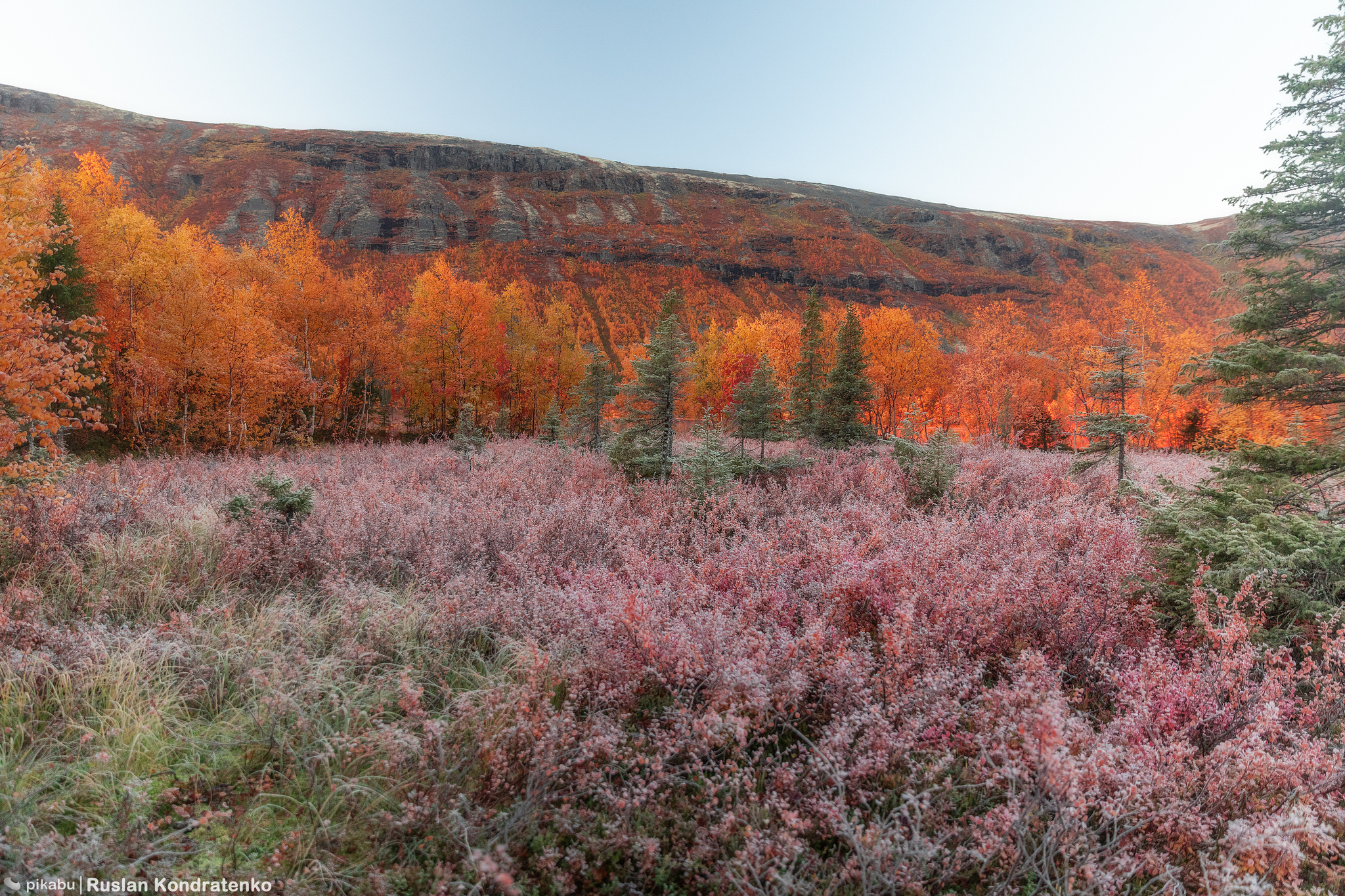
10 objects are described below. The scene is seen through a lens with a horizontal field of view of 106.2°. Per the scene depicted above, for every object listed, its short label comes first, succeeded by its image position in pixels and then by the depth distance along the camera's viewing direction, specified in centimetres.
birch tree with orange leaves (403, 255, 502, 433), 2747
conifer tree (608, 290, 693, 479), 1025
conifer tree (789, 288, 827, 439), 1795
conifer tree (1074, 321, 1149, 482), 751
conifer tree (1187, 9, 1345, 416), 456
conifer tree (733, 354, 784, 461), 1162
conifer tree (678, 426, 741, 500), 829
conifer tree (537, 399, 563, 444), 2214
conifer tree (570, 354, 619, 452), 1800
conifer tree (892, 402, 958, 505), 843
